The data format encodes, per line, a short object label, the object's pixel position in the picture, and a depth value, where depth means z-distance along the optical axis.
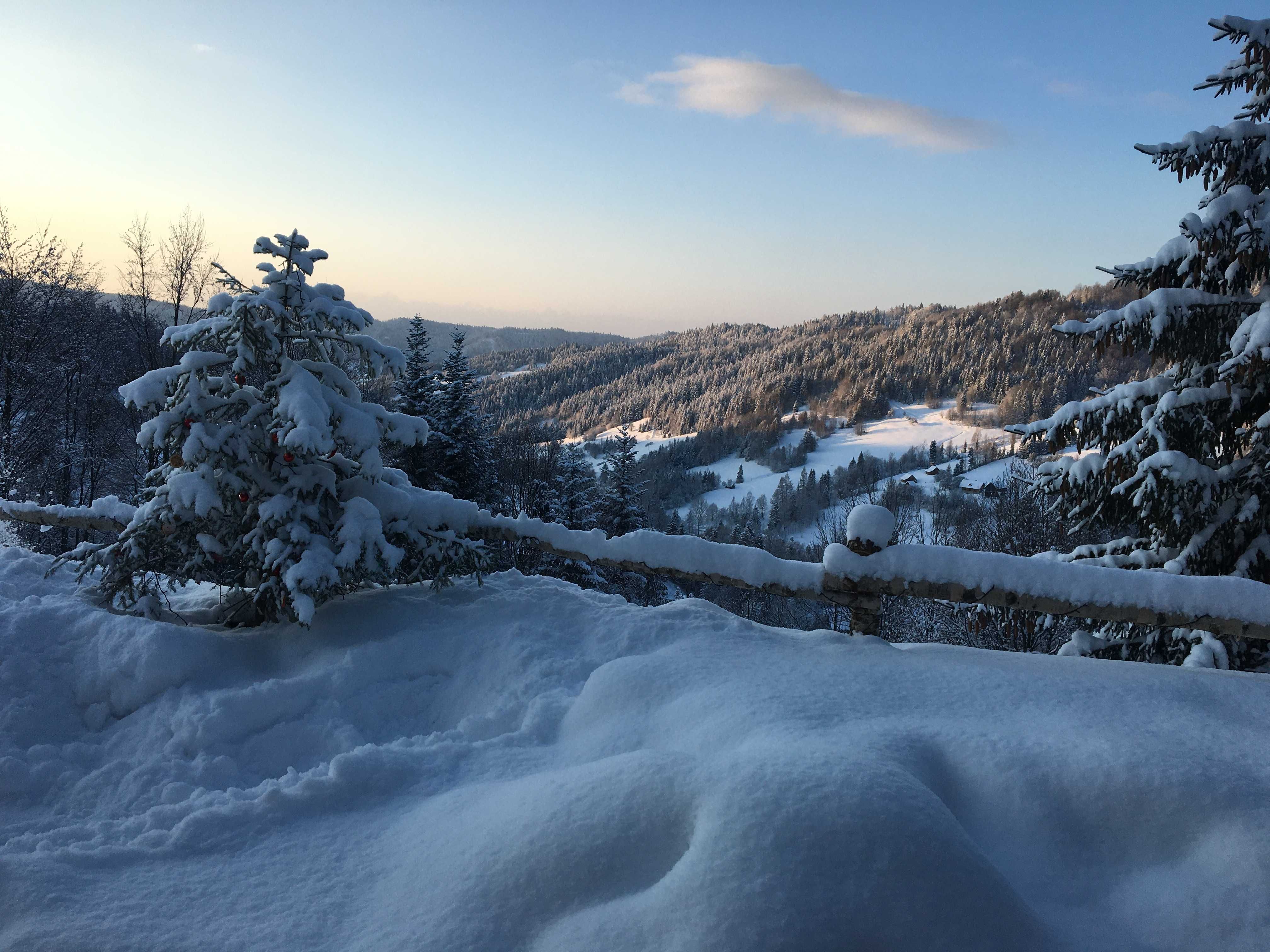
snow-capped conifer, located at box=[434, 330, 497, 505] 23.92
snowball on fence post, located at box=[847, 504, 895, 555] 4.01
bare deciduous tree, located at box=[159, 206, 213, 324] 25.36
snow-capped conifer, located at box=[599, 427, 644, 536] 25.78
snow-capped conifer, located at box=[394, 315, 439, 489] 22.98
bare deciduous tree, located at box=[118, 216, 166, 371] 25.38
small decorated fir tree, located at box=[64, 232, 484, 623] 4.18
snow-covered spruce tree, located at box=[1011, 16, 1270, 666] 5.61
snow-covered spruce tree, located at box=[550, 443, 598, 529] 26.28
